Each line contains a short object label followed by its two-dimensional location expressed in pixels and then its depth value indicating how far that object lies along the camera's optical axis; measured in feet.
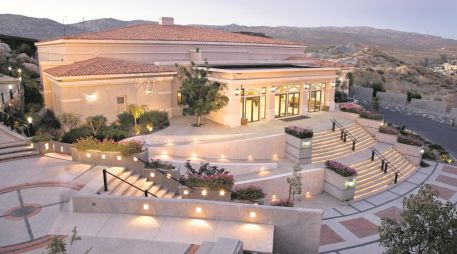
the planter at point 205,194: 45.24
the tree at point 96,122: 66.58
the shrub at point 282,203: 42.78
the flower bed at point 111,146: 50.01
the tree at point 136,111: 73.46
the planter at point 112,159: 49.98
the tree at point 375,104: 114.10
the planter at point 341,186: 58.49
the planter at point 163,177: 49.85
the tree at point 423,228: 24.15
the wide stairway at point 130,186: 43.37
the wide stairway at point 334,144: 71.82
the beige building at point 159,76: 72.84
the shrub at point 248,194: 45.93
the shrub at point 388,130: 84.38
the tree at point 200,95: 76.02
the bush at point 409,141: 79.43
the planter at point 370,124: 86.28
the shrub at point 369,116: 87.24
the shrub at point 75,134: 61.41
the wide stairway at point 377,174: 64.64
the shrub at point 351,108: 93.08
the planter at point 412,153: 79.00
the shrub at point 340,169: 59.26
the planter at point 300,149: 66.92
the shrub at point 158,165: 50.88
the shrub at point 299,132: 67.21
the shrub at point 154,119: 74.95
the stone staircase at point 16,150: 54.70
